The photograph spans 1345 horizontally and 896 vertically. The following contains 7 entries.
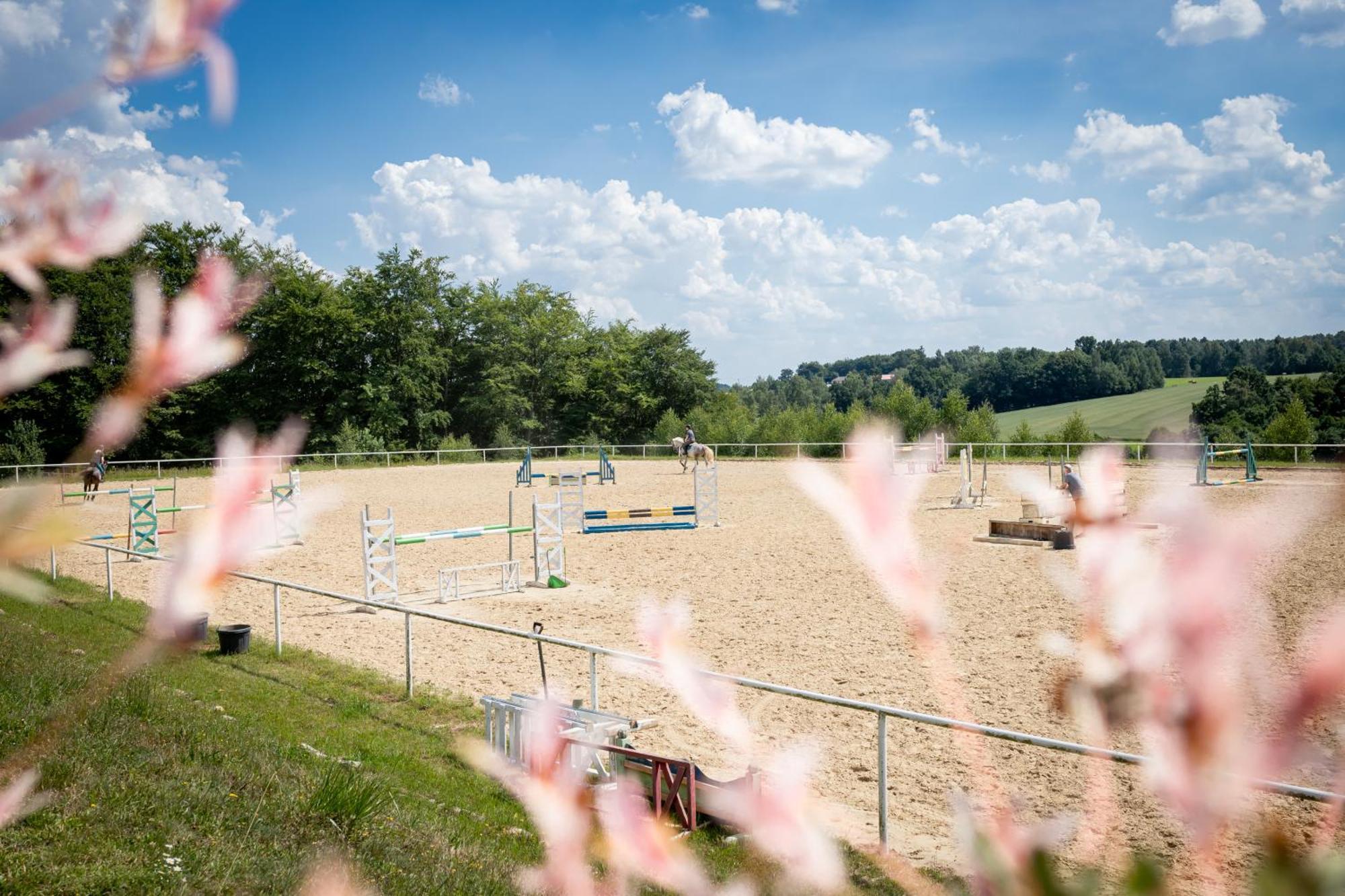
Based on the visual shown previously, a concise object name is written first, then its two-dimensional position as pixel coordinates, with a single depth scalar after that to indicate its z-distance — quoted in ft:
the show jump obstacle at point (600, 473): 103.71
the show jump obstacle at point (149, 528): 51.88
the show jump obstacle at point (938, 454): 103.24
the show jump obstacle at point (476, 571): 41.47
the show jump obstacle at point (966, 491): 74.08
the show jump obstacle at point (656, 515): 61.39
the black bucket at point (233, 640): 33.68
